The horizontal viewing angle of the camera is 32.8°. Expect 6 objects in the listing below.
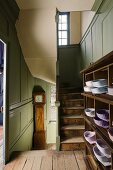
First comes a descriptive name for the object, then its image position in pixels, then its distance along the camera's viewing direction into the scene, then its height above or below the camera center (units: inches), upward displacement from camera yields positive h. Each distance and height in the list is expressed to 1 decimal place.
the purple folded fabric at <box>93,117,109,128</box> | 67.4 -13.1
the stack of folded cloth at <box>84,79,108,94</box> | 67.0 +0.1
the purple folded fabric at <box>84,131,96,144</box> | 88.1 -23.9
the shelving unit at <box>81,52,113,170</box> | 57.9 -4.1
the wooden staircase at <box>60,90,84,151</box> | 143.5 -29.7
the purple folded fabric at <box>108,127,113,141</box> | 53.0 -13.0
